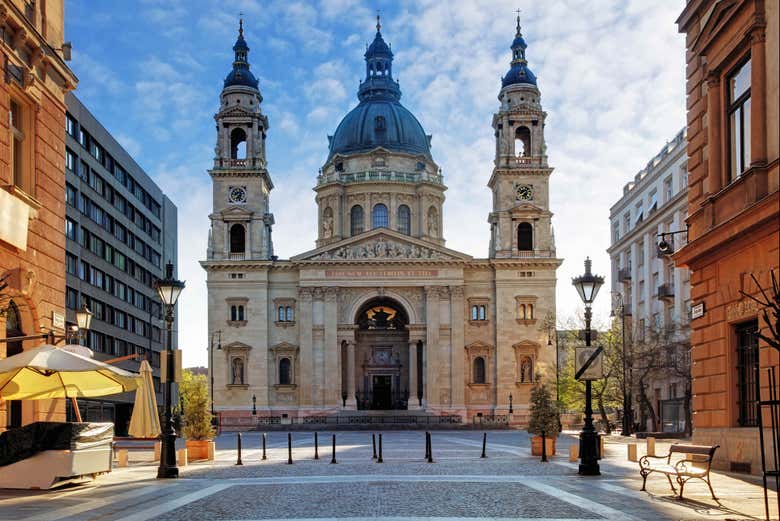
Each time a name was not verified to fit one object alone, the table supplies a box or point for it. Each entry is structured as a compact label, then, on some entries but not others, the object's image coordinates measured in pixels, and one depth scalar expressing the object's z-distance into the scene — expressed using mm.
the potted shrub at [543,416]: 29656
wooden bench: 15844
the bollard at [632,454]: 27359
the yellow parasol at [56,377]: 17431
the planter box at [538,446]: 30469
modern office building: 66375
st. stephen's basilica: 77562
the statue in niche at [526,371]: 77812
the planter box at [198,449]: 29016
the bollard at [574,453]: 27536
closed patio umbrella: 22641
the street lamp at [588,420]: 21281
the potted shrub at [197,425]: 28875
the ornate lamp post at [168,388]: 21625
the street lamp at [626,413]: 52344
